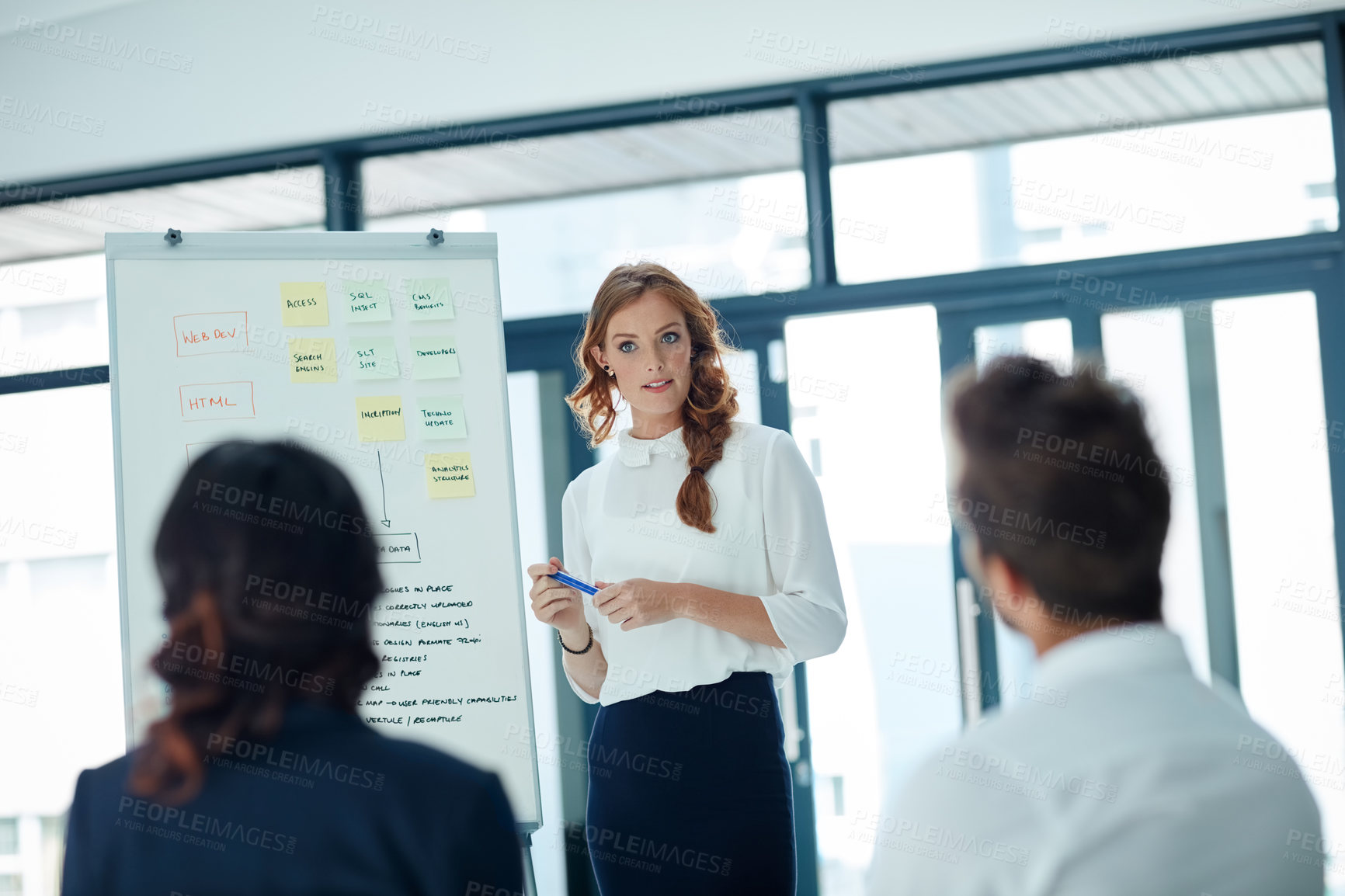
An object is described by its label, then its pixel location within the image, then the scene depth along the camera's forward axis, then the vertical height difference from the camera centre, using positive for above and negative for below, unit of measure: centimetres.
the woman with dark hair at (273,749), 95 -21
